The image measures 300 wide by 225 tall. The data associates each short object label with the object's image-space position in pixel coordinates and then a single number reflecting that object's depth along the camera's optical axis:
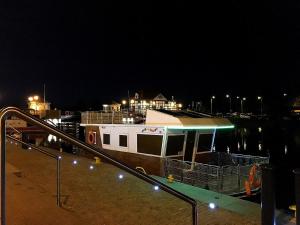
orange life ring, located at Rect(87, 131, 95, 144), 14.92
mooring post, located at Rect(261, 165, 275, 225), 4.11
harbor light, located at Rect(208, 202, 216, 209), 6.10
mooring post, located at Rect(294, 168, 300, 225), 3.65
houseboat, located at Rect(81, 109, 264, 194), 9.44
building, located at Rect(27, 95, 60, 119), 41.11
